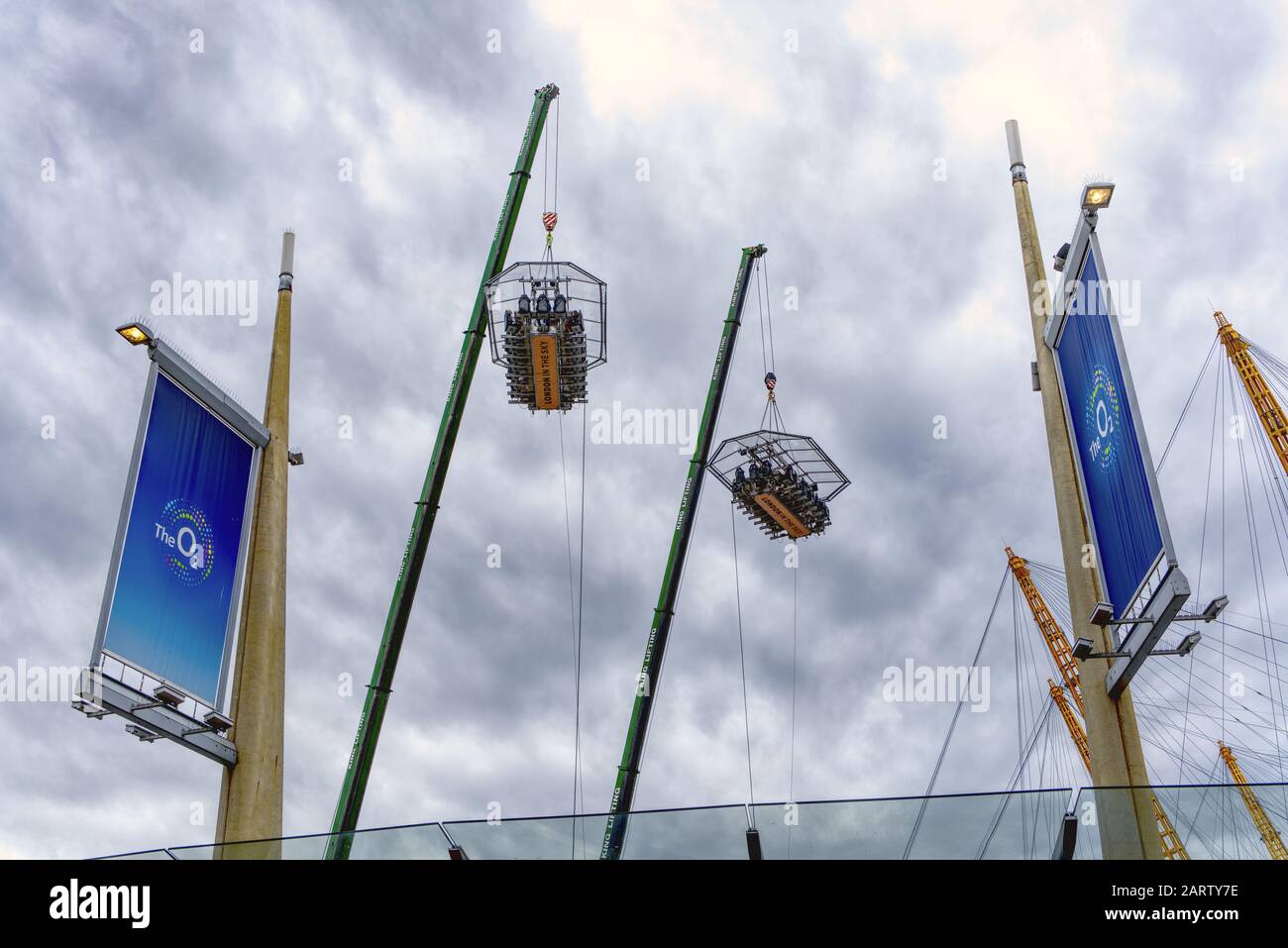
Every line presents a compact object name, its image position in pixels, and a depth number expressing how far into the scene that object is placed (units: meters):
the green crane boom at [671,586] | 37.94
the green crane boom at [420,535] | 33.19
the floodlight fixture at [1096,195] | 19.34
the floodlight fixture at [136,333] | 23.30
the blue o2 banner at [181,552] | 21.61
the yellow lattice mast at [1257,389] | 43.19
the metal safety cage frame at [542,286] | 33.53
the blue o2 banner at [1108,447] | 16.89
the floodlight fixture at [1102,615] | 16.81
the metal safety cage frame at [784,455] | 40.28
